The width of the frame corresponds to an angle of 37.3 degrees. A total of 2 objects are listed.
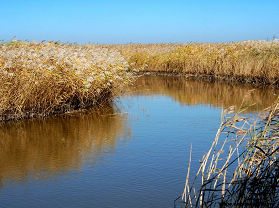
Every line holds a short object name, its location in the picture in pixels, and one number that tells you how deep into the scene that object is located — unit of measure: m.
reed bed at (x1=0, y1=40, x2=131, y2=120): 7.93
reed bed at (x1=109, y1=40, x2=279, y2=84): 15.48
